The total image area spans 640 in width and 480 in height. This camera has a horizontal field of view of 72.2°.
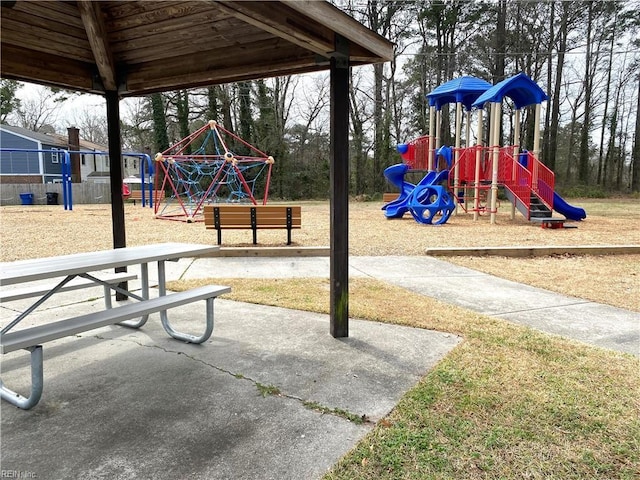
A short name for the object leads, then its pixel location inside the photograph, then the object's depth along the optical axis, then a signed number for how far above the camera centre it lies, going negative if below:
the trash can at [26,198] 24.20 -0.41
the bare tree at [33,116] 41.41 +7.23
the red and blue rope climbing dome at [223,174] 26.09 +0.93
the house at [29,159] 32.69 +2.38
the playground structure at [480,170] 12.87 +0.67
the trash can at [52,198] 24.22 -0.41
